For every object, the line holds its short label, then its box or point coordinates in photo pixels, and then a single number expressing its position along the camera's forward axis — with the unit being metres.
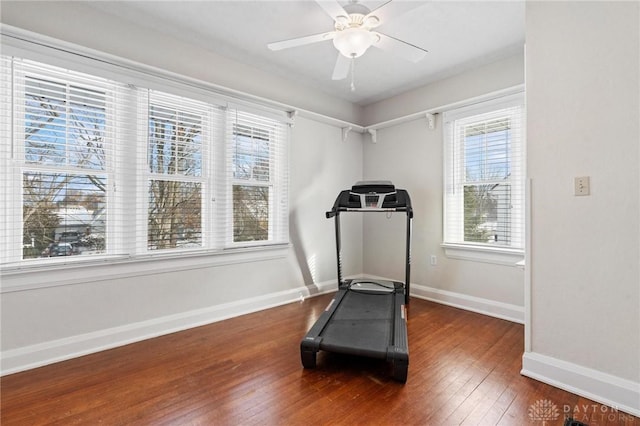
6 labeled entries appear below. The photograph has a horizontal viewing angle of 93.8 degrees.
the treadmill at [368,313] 2.06
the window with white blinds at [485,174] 3.13
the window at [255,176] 3.29
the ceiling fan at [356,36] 2.01
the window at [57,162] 2.13
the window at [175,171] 2.74
